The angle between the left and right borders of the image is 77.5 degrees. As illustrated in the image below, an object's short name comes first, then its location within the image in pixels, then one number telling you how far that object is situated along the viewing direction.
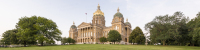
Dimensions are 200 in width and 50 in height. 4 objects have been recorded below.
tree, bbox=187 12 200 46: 25.59
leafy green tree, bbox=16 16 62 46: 35.31
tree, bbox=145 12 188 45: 38.66
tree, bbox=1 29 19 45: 36.97
